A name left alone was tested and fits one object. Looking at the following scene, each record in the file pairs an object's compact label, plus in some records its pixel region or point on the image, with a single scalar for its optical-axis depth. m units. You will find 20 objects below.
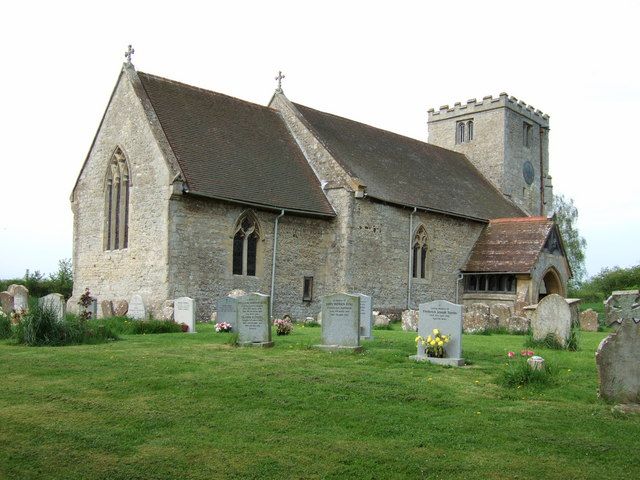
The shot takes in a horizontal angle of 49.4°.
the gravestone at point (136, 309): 20.51
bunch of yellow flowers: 12.01
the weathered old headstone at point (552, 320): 14.13
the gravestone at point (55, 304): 15.10
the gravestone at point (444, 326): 12.02
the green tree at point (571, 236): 56.75
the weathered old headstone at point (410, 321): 21.08
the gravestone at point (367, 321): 15.96
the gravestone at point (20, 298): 19.45
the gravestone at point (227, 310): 18.33
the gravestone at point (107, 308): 22.02
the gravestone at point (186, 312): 17.91
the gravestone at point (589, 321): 23.20
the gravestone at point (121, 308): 22.16
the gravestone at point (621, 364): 8.85
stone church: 21.84
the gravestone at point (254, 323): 13.87
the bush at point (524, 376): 9.95
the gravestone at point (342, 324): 13.27
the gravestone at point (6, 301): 21.94
